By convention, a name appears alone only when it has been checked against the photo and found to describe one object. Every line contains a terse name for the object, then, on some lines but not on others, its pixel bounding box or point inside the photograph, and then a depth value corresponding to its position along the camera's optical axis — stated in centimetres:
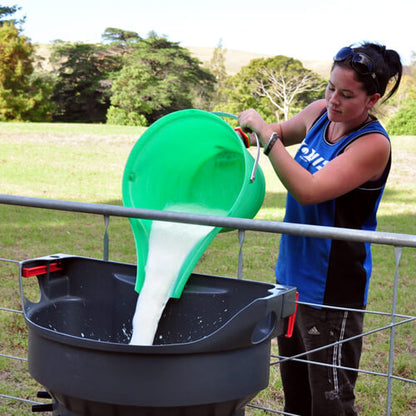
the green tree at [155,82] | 3042
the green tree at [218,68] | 3834
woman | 158
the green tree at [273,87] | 2995
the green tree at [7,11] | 2827
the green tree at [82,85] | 3275
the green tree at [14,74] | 2202
